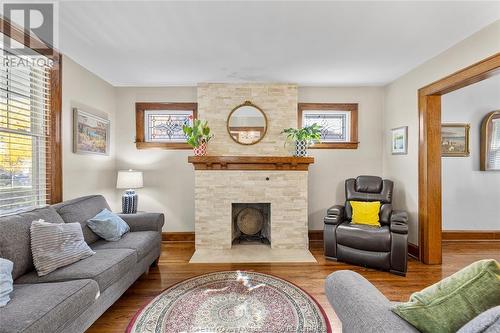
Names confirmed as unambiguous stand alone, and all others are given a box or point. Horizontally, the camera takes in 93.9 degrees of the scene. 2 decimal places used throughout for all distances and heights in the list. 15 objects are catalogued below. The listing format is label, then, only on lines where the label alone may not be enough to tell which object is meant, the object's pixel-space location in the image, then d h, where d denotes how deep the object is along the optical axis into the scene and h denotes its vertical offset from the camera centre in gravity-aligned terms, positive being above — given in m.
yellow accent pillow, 3.21 -0.66
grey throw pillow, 1.76 -0.64
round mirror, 3.76 +0.70
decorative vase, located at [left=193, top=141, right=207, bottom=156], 3.56 +0.26
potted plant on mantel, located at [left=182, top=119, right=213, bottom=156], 3.45 +0.46
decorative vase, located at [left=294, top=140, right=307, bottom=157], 3.60 +0.28
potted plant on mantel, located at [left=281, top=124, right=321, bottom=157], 3.53 +0.45
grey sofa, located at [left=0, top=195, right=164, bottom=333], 1.32 -0.81
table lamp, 3.29 -0.28
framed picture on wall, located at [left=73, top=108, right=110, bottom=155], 2.93 +0.46
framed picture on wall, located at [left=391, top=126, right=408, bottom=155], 3.42 +0.39
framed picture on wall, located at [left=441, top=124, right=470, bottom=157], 3.80 +0.42
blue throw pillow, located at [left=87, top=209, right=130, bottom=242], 2.44 -0.64
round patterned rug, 1.87 -1.28
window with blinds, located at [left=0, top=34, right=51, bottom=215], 2.11 +0.35
